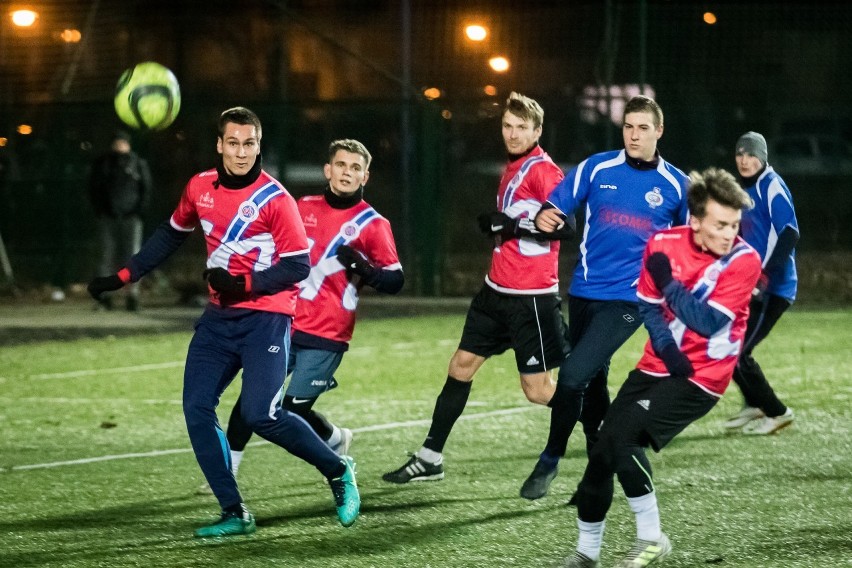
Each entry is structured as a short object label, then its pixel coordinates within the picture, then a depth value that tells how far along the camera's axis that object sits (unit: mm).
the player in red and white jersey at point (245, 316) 13477
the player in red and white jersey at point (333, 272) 15680
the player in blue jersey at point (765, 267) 18437
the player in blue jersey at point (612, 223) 14617
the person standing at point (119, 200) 36312
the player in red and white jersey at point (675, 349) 11859
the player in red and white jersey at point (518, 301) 15758
